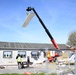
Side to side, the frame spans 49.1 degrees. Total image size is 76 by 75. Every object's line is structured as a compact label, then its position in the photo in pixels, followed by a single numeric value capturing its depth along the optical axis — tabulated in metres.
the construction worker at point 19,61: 9.40
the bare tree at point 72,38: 22.47
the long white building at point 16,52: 13.68
